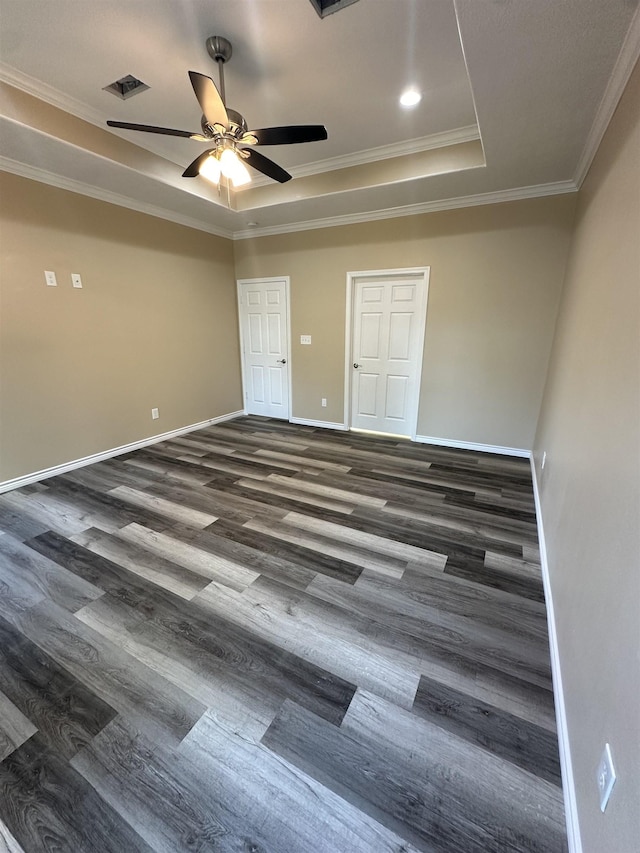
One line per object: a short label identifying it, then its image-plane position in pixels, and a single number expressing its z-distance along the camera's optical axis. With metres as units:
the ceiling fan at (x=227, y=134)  1.93
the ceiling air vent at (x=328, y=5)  1.78
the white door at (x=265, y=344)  5.00
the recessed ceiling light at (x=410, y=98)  2.46
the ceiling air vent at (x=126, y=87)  2.41
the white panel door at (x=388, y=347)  4.17
